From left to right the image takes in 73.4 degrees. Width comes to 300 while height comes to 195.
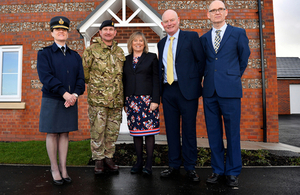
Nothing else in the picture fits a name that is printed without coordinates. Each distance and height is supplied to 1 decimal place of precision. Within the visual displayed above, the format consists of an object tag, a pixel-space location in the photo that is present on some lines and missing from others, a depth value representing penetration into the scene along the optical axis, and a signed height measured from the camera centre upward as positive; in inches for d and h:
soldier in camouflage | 117.2 +9.8
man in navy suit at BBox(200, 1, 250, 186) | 101.0 +8.6
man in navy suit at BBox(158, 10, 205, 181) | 110.0 +9.5
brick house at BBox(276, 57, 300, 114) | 861.2 +57.7
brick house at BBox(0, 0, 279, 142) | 241.8 +72.8
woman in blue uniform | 99.7 +5.5
